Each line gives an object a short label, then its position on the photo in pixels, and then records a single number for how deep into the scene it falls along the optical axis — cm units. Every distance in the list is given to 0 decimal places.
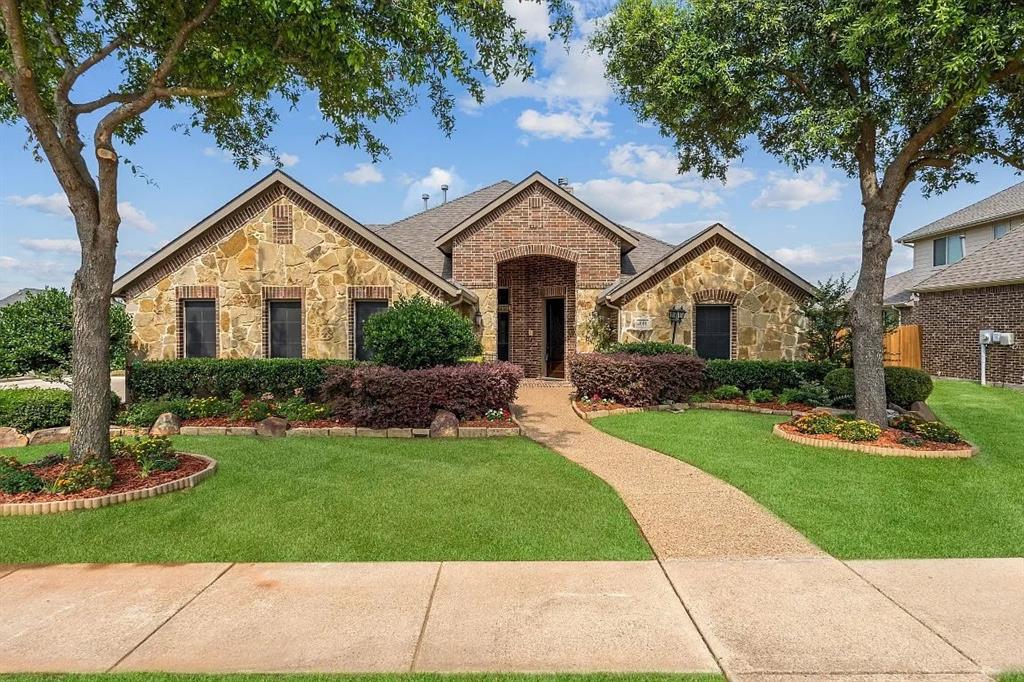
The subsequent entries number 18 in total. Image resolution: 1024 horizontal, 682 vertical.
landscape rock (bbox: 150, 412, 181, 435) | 1014
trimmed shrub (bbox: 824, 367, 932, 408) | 1102
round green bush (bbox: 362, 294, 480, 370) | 1059
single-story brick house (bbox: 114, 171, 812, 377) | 1367
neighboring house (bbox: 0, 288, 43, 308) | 2848
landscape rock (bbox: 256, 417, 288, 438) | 995
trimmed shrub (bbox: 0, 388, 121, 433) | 998
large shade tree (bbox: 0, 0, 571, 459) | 658
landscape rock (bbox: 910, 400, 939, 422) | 1052
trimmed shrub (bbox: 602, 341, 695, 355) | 1370
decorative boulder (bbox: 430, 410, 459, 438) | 962
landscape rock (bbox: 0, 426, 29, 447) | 944
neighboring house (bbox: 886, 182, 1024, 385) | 1750
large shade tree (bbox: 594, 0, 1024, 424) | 857
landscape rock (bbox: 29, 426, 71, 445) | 953
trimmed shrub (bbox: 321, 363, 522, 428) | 980
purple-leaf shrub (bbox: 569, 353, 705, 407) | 1245
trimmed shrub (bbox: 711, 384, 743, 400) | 1311
